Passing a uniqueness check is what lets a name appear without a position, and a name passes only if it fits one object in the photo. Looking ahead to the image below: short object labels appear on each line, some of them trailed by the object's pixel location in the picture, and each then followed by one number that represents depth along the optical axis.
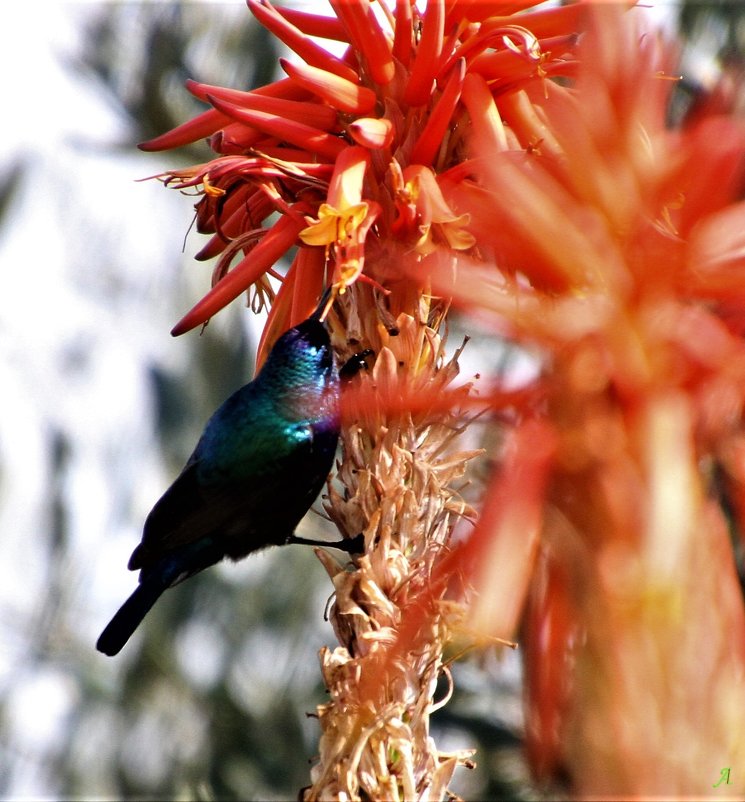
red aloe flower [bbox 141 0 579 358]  4.19
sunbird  6.38
